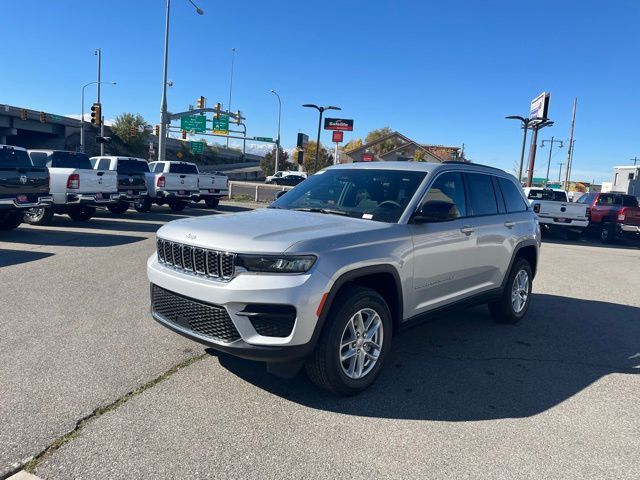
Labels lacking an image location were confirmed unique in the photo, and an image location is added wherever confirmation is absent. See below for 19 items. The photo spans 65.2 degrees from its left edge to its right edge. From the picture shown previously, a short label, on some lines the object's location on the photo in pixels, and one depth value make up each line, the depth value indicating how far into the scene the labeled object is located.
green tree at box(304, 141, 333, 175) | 75.52
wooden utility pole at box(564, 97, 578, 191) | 49.16
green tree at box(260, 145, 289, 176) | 75.62
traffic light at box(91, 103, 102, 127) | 28.94
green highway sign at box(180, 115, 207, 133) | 51.34
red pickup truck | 17.98
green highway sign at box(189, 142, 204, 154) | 63.41
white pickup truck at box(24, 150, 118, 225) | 13.33
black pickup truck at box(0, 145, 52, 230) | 10.83
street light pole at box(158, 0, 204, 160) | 26.89
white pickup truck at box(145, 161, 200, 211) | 18.88
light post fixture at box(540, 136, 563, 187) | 80.97
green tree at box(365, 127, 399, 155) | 79.06
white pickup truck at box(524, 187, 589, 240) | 17.31
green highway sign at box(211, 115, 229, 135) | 54.12
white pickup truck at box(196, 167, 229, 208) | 21.14
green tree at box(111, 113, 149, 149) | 66.05
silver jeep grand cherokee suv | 3.39
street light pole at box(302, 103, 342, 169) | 36.56
